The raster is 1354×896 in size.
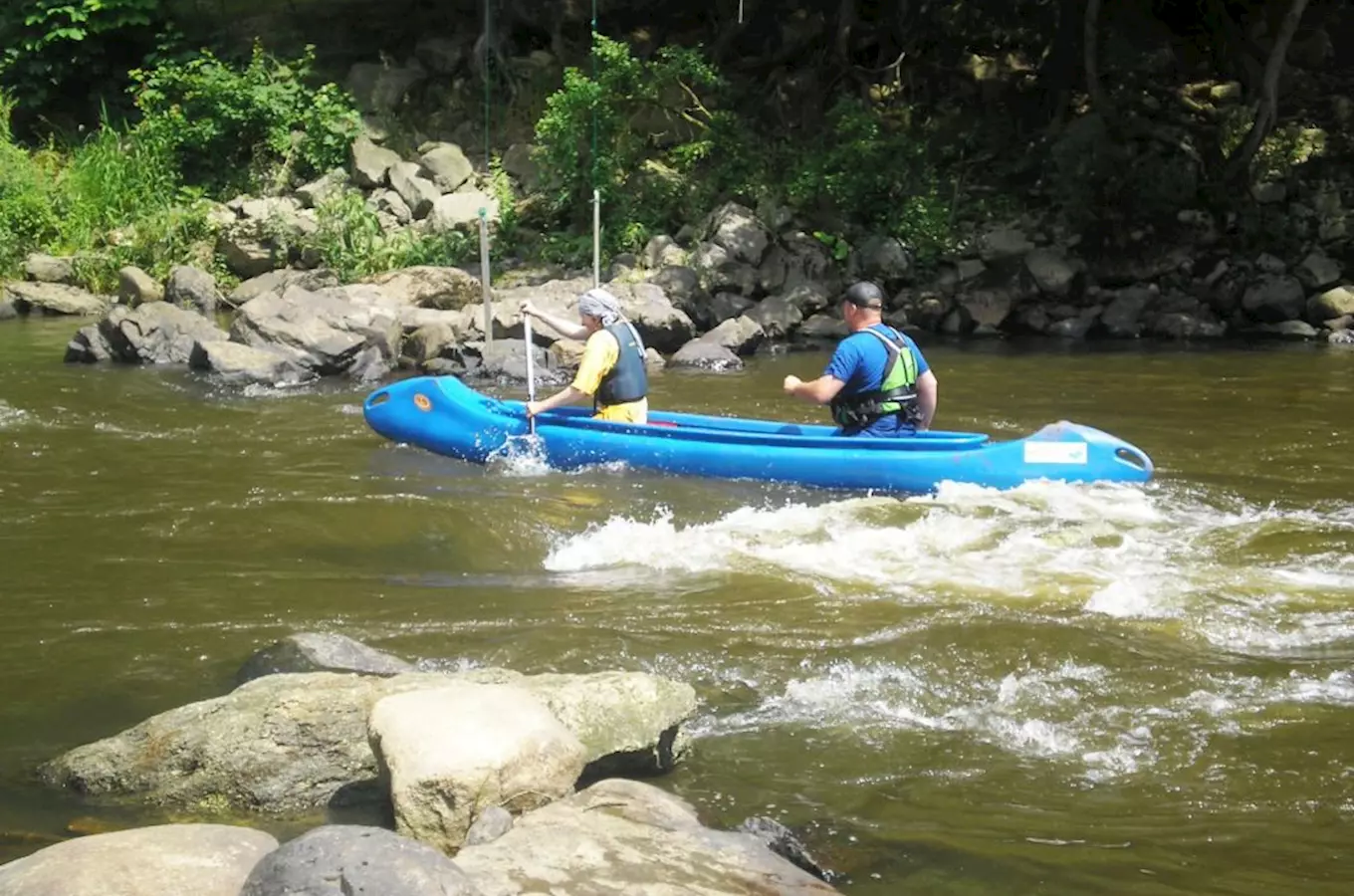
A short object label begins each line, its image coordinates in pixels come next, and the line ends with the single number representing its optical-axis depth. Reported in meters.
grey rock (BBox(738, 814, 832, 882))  3.55
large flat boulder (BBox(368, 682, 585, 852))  3.57
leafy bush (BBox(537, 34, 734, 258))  15.68
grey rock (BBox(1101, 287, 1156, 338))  13.95
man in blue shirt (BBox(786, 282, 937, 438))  7.54
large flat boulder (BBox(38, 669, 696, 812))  3.96
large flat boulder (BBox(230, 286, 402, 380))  11.91
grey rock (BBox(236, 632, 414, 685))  4.68
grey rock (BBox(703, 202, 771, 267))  14.28
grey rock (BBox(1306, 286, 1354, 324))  13.66
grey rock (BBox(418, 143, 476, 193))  17.02
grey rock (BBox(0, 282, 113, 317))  15.62
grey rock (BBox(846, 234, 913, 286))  14.61
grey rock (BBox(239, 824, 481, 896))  2.90
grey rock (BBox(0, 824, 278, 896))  2.96
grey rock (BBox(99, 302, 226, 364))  12.50
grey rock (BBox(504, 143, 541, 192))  16.89
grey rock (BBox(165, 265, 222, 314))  14.79
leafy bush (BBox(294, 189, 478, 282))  15.45
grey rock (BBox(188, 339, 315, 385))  11.44
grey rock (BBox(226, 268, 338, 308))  15.02
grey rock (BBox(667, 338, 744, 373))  12.45
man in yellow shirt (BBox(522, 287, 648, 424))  8.07
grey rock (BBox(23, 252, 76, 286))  16.52
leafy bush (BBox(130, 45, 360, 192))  17.55
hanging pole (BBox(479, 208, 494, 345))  10.50
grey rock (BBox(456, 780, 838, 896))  3.21
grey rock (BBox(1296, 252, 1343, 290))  14.23
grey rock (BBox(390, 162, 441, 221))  16.58
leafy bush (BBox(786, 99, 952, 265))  14.96
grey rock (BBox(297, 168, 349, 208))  16.81
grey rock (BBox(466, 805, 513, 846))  3.47
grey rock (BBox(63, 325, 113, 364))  12.49
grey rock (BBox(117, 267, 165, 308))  14.98
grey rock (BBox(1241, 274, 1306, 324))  14.00
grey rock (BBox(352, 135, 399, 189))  17.08
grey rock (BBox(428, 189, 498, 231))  16.12
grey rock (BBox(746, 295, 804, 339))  13.66
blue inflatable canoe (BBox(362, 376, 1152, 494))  7.66
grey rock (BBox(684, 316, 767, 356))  12.84
